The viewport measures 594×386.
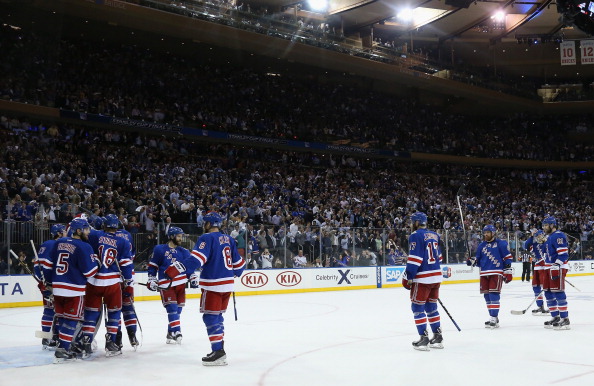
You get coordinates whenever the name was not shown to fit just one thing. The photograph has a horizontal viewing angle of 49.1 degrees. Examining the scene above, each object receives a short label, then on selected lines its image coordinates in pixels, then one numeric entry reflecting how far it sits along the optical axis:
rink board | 16.06
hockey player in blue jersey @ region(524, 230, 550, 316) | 12.77
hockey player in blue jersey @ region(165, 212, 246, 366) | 8.02
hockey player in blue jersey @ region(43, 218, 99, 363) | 8.28
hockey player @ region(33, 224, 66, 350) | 9.12
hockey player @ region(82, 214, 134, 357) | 8.66
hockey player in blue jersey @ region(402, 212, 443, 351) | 9.23
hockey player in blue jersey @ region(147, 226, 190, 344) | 9.96
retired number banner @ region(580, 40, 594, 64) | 38.00
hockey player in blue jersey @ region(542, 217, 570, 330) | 11.45
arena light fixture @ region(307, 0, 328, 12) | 32.91
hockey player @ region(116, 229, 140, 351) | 9.35
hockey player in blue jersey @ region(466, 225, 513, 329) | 11.77
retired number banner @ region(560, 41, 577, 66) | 36.97
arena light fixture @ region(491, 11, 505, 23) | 37.59
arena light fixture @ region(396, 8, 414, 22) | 36.47
